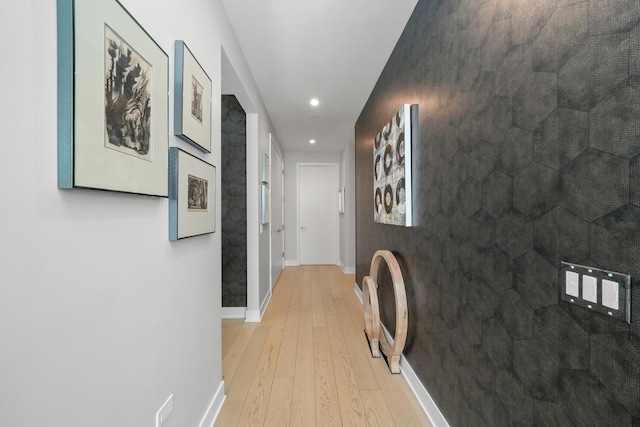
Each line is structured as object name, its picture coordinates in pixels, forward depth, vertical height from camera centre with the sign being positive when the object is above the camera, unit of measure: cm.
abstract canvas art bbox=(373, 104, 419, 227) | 207 +34
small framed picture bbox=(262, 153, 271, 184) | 371 +54
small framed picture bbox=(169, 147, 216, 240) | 125 +8
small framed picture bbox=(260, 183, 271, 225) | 351 +10
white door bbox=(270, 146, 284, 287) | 460 -7
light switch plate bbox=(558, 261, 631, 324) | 71 -19
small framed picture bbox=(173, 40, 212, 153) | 129 +50
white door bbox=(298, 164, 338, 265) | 667 -2
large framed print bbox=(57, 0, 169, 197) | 71 +30
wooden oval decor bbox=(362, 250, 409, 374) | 205 -76
